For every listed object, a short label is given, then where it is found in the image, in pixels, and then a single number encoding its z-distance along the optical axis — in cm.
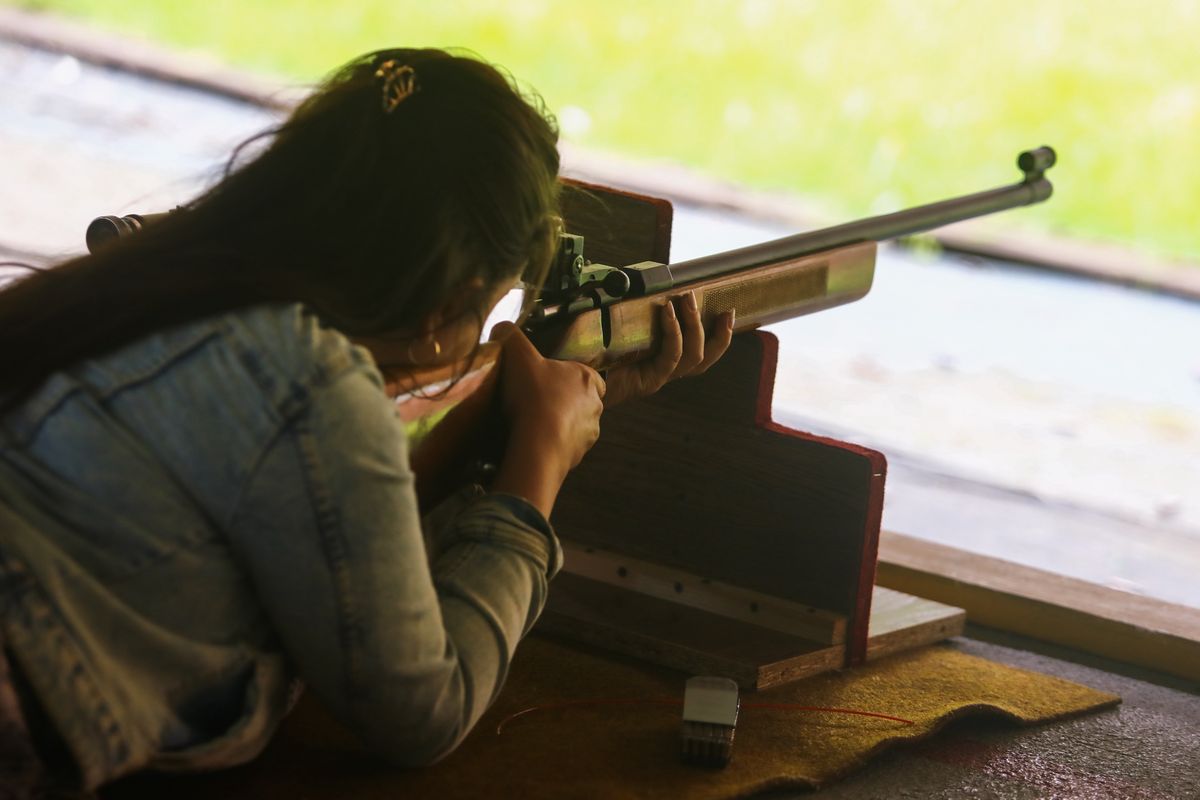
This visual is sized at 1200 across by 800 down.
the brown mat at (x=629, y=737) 582
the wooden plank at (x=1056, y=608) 632
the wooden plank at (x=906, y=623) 620
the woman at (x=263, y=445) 557
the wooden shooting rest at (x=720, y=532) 614
